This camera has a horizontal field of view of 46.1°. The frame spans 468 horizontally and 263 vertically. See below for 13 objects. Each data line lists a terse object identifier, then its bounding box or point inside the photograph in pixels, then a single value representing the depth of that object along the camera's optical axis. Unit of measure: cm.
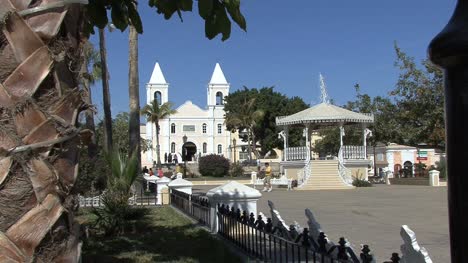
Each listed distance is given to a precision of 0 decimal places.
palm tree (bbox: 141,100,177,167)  8056
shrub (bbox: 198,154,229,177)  5503
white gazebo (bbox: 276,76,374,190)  3178
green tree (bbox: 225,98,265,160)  7412
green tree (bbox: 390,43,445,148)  2850
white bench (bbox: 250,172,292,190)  3187
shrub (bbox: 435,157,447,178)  3553
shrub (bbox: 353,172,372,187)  3259
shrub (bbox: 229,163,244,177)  5368
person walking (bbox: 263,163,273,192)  2939
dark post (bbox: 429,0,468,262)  118
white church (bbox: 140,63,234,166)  9619
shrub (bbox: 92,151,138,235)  1143
